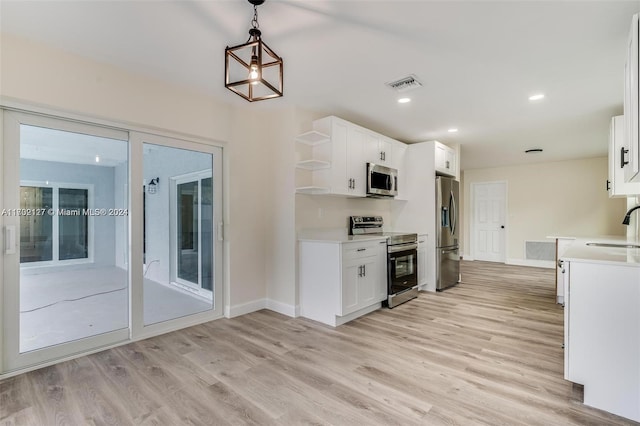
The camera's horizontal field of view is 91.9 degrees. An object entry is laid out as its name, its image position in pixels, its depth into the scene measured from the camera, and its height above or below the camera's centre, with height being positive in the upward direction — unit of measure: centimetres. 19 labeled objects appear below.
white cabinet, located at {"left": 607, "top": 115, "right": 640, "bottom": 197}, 348 +51
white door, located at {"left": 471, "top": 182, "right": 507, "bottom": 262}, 780 -24
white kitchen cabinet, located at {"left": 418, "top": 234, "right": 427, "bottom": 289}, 491 -75
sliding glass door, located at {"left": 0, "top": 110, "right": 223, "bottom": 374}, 242 -22
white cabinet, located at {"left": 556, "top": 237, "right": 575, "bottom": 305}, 408 -71
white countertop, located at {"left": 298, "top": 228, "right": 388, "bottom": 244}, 349 -30
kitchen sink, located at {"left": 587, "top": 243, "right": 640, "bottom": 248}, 308 -35
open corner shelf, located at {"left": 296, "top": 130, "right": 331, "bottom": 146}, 364 +91
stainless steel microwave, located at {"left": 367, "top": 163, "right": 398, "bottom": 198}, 423 +46
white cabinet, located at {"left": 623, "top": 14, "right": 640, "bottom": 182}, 181 +64
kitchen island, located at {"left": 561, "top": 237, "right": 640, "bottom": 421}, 183 -74
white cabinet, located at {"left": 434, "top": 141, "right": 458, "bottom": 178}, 500 +89
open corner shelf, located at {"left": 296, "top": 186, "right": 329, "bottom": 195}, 360 +27
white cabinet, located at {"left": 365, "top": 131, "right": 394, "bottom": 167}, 430 +92
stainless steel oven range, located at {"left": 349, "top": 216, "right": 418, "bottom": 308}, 403 -66
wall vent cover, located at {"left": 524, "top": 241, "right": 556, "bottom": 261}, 710 -90
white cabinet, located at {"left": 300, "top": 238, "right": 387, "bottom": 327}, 338 -77
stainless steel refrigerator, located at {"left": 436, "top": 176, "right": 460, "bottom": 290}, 489 -34
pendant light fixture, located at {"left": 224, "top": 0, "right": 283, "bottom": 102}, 175 +98
